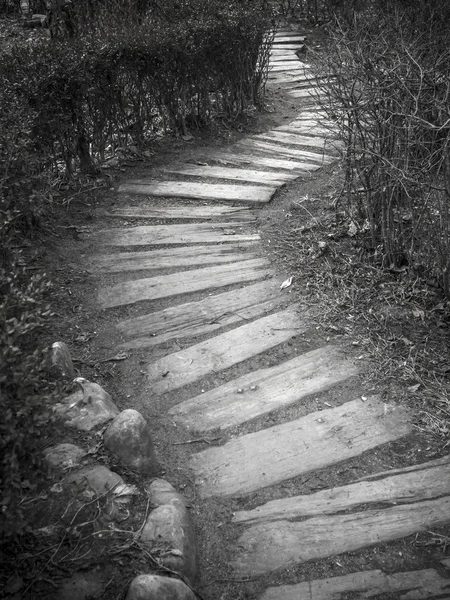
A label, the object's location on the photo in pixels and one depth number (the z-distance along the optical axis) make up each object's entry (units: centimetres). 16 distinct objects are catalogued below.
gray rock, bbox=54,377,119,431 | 280
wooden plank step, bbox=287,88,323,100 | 790
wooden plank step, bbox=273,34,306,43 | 1010
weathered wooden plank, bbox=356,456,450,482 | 271
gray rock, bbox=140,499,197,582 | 225
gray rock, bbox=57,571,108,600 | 203
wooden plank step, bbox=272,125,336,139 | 669
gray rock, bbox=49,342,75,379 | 299
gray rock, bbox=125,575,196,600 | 201
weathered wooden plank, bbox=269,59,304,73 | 895
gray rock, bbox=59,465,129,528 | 228
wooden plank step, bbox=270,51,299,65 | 919
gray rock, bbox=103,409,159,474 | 267
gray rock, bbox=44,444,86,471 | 251
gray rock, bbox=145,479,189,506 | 249
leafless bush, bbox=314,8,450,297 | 366
